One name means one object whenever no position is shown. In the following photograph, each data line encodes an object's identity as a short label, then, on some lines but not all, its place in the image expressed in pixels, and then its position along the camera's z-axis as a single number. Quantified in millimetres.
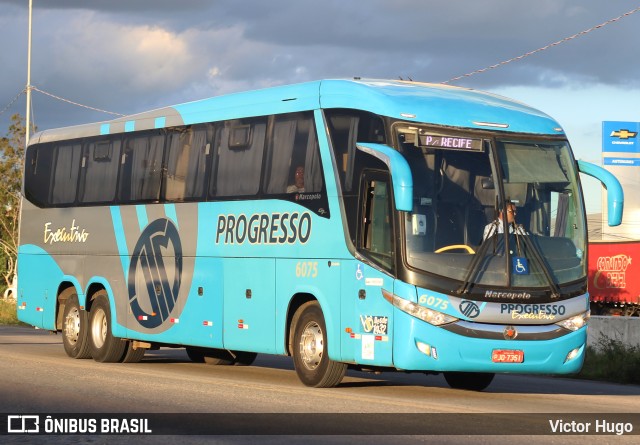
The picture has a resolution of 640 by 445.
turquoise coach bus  15992
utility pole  51538
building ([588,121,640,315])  52406
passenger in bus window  17906
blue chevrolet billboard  72250
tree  57938
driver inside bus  16141
